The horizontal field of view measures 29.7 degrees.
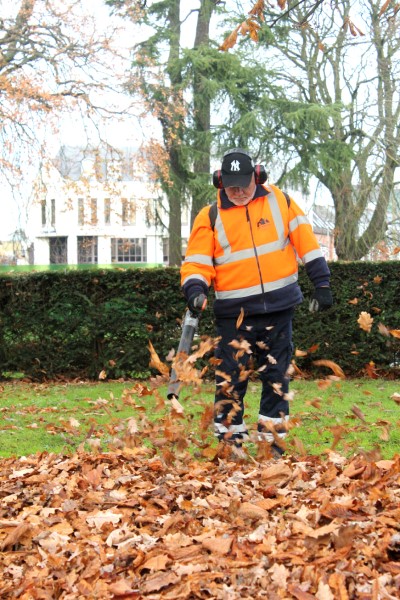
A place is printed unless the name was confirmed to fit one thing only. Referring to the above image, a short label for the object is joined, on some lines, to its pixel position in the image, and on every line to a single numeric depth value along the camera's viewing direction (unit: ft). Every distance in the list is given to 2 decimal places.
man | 16.89
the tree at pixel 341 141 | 67.00
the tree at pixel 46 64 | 51.47
